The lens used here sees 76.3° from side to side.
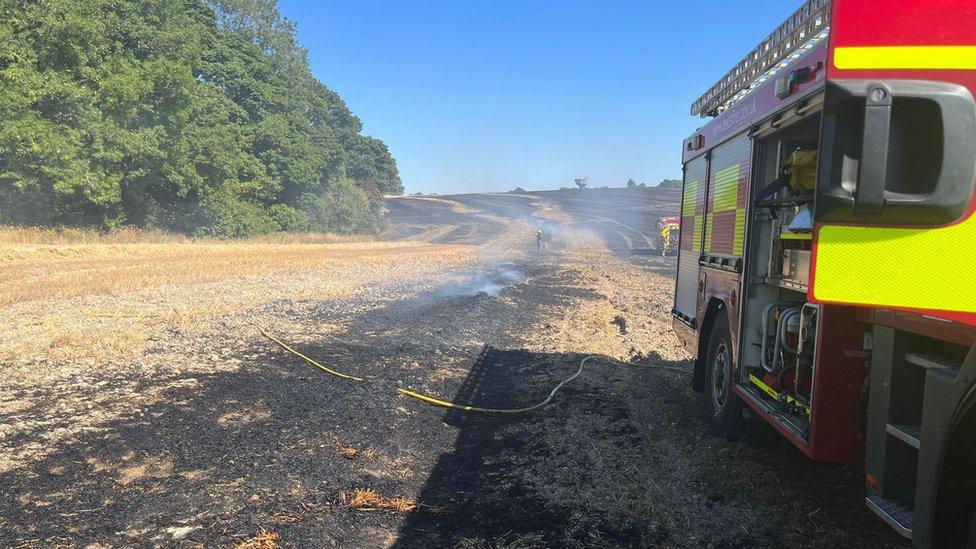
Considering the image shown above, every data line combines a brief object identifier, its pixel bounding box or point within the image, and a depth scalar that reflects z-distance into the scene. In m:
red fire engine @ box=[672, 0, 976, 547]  2.13
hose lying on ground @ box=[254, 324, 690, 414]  6.30
